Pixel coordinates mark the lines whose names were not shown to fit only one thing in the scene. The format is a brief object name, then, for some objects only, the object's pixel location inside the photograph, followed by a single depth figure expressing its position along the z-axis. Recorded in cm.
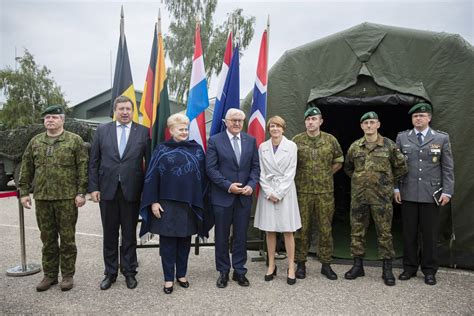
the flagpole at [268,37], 426
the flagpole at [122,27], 411
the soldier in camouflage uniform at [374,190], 353
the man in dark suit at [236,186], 334
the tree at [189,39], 1738
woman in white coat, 344
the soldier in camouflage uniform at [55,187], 321
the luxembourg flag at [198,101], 407
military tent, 384
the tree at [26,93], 1474
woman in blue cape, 316
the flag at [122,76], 409
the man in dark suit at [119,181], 327
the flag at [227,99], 413
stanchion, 366
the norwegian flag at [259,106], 412
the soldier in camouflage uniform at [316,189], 362
